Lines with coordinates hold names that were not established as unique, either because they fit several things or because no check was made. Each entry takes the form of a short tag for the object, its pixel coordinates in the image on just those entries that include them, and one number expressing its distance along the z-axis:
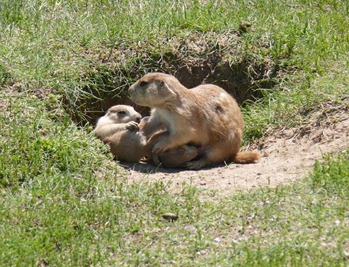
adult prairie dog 18.56
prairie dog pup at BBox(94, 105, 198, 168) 18.62
